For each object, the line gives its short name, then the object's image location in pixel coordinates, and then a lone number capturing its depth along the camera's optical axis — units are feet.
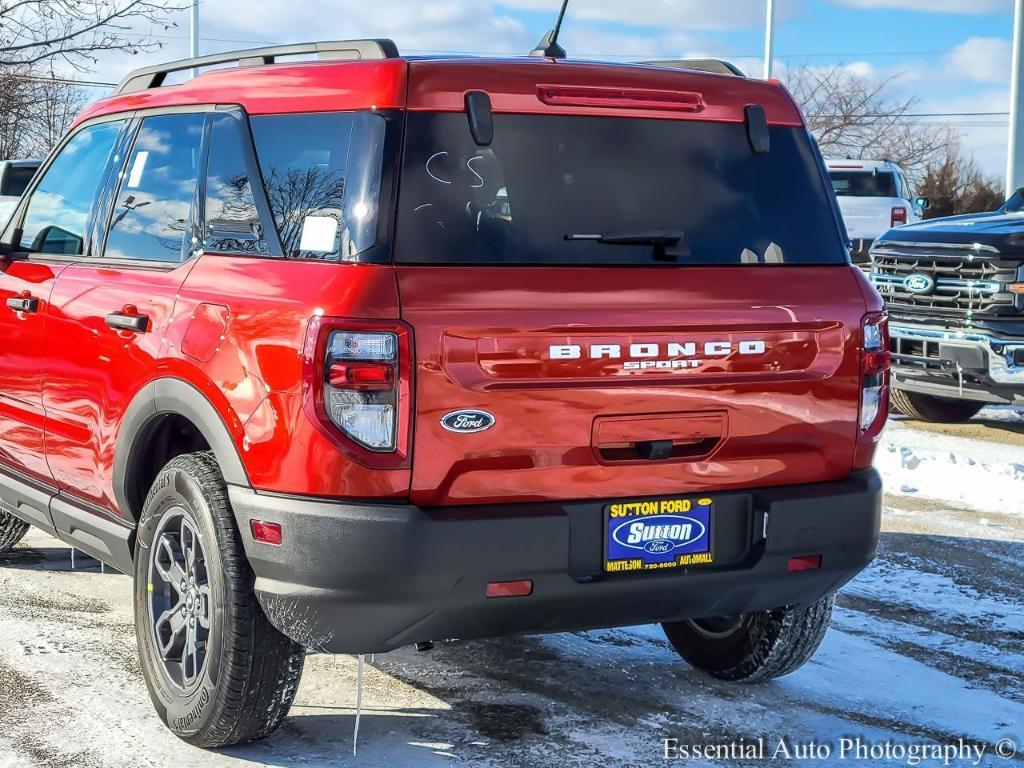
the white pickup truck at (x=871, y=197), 79.30
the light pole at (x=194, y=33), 95.35
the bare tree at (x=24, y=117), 57.86
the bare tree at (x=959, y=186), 156.97
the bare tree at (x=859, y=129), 188.03
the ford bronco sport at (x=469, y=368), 10.80
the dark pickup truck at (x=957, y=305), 29.22
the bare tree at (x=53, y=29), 51.83
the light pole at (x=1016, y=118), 61.72
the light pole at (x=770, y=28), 113.91
